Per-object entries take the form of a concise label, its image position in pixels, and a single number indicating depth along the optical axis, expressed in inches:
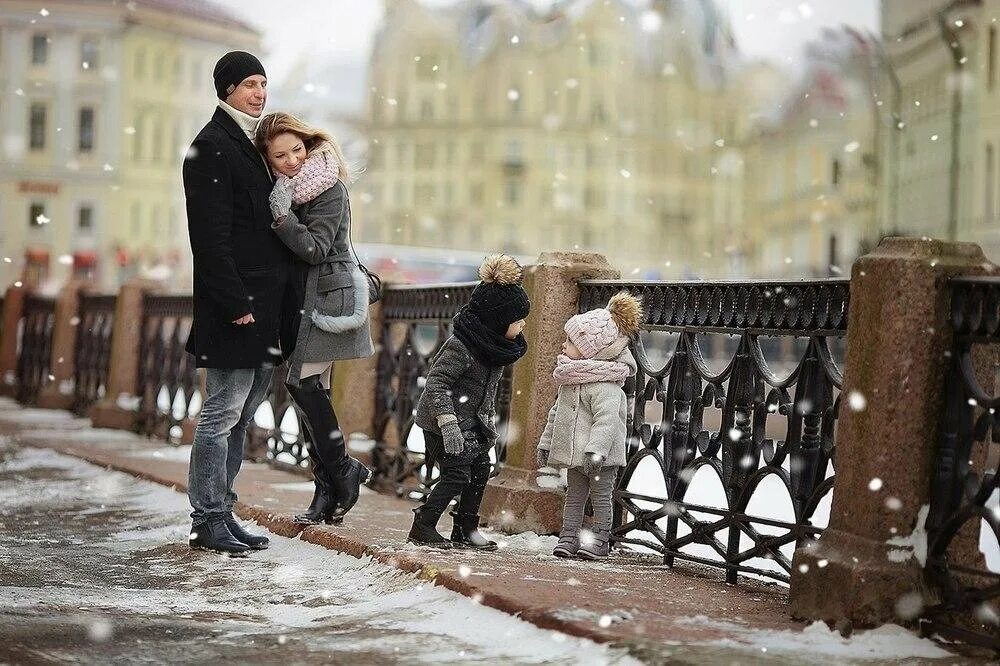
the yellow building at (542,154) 4498.0
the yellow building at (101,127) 3085.6
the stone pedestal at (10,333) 768.3
